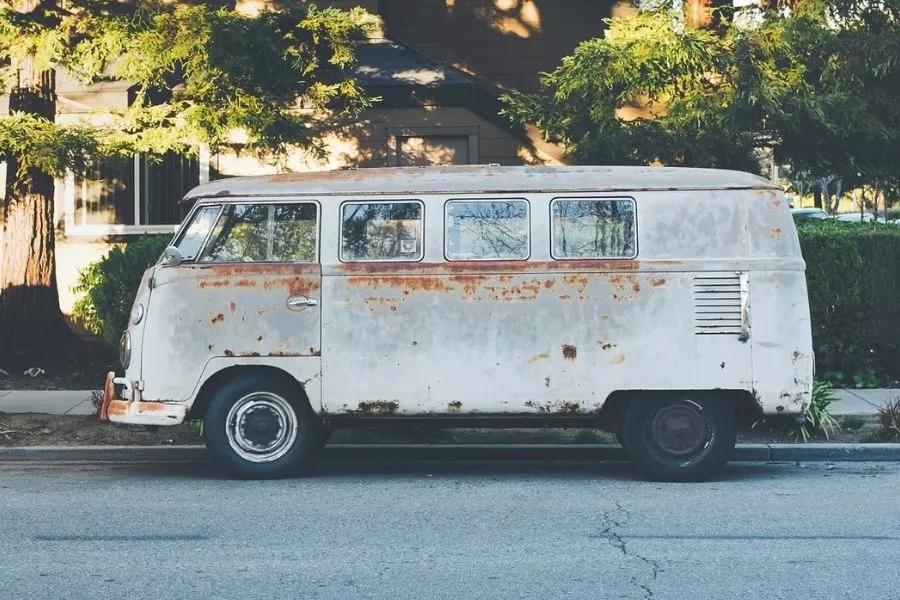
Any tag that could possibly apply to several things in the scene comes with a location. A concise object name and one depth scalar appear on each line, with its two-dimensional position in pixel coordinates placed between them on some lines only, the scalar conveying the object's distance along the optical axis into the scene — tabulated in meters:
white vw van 9.20
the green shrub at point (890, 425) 10.91
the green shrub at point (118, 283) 14.18
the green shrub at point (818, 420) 10.95
